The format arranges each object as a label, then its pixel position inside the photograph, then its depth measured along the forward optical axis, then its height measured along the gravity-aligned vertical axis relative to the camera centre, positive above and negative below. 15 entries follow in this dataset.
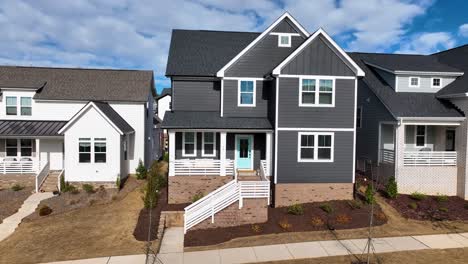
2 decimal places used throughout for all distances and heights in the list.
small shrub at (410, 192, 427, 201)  17.92 -4.01
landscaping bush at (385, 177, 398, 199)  17.83 -3.58
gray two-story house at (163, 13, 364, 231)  16.97 +0.03
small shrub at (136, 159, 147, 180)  22.94 -3.57
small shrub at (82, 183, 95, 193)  19.31 -4.05
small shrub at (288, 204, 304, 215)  15.68 -4.27
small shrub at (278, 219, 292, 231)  14.36 -4.65
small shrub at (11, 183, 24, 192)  19.92 -4.23
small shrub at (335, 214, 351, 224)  14.88 -4.48
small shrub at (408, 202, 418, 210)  16.83 -4.28
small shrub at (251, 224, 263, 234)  14.13 -4.75
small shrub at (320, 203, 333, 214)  15.82 -4.22
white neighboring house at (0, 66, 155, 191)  19.94 +0.10
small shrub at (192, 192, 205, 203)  16.86 -3.94
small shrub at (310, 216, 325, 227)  14.75 -4.58
